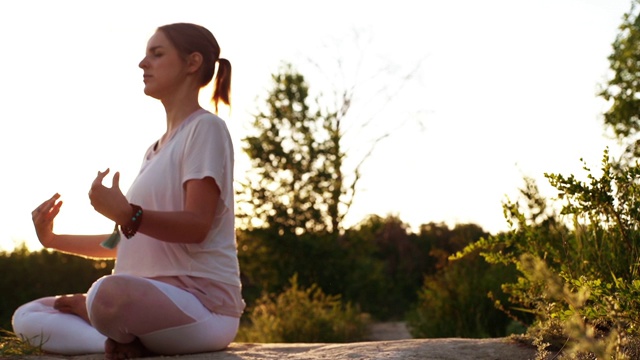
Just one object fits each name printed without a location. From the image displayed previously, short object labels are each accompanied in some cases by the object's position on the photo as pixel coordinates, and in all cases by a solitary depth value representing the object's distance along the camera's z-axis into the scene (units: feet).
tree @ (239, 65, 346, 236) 54.34
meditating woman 11.58
